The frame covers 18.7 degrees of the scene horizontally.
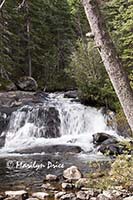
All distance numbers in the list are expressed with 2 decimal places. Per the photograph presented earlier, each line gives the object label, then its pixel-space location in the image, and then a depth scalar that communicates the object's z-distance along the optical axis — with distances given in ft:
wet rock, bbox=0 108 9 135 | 68.48
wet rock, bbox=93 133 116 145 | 59.38
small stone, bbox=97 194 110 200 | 31.11
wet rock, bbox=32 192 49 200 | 33.04
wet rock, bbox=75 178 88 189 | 35.10
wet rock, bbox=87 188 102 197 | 32.65
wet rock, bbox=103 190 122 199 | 31.12
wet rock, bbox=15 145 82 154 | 55.30
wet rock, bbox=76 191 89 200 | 32.32
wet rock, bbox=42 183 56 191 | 36.09
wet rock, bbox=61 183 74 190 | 36.01
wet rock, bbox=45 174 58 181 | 39.11
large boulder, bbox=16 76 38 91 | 99.57
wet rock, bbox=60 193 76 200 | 32.54
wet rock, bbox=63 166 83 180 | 39.01
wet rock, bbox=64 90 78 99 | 86.69
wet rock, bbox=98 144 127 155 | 51.83
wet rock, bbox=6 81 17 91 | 95.65
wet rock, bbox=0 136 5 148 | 62.57
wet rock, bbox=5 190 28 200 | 32.92
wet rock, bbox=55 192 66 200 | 33.11
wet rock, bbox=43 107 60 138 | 66.74
